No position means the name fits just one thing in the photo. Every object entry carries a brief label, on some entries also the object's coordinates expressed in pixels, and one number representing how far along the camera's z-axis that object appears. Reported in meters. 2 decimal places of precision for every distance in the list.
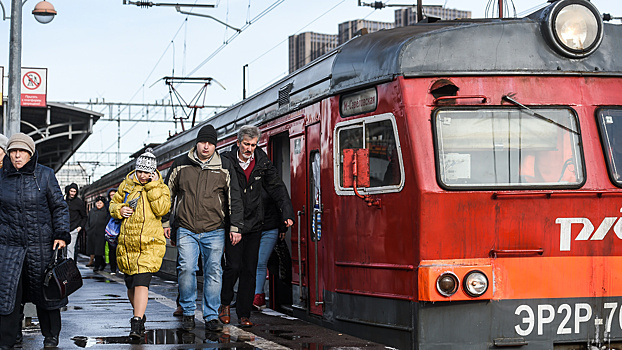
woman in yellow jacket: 7.46
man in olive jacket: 7.85
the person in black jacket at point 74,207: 15.02
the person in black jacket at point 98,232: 18.50
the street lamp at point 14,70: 13.08
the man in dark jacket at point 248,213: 8.10
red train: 6.05
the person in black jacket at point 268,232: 8.56
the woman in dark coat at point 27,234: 6.96
